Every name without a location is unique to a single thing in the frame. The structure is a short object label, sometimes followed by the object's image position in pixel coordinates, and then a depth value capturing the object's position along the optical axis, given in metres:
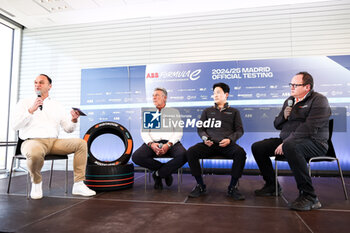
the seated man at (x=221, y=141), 2.56
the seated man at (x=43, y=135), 2.52
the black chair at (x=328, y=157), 2.43
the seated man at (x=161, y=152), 2.93
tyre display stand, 2.85
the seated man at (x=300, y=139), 2.14
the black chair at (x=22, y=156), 2.63
